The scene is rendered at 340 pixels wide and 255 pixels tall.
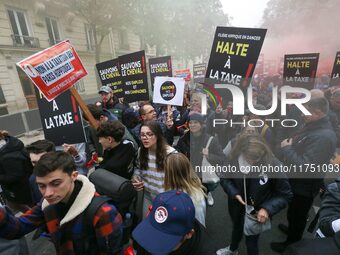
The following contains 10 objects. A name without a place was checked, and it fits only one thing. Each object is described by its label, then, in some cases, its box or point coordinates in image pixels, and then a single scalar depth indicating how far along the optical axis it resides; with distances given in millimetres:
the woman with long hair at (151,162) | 2480
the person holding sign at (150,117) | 3621
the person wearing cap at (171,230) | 1396
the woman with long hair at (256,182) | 2064
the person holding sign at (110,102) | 4723
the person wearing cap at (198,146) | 2928
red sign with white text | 2529
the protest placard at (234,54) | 2752
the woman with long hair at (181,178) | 2036
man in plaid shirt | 1470
